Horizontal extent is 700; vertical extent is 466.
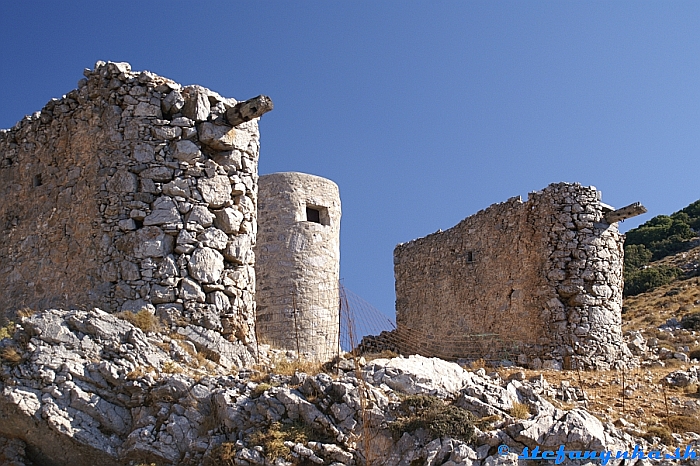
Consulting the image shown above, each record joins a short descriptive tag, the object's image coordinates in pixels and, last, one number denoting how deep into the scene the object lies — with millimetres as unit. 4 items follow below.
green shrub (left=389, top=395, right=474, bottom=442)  6648
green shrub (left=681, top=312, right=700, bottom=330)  20692
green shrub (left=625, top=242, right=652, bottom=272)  36625
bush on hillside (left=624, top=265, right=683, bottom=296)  31609
